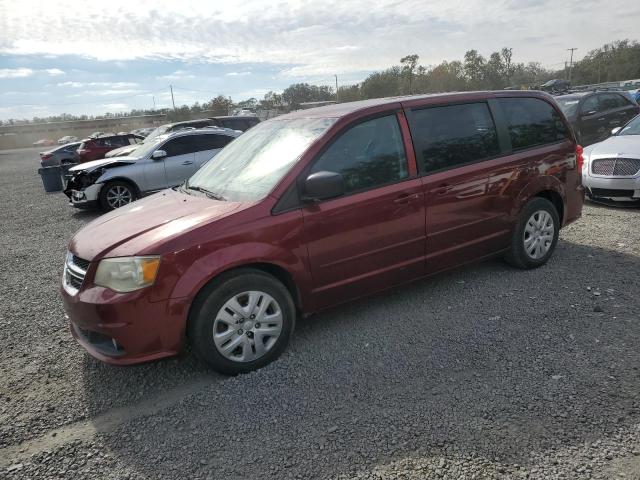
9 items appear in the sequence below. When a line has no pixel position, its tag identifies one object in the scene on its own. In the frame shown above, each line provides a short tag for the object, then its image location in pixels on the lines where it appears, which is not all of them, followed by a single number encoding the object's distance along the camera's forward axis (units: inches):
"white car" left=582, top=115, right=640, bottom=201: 268.2
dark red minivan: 120.9
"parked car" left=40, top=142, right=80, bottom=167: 915.4
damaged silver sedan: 391.9
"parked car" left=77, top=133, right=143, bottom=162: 749.3
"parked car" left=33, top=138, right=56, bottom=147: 2367.5
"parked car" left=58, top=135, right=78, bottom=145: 2105.3
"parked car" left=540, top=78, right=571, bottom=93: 1311.3
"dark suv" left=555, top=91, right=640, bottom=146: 476.4
